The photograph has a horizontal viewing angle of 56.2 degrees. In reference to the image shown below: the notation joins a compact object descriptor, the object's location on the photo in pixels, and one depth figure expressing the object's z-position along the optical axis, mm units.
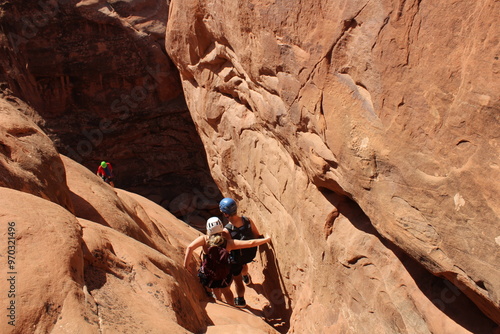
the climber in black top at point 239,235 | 4688
